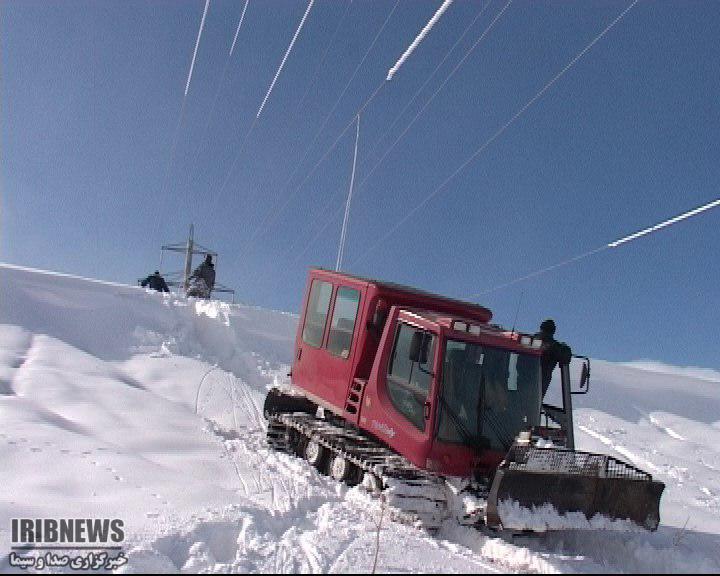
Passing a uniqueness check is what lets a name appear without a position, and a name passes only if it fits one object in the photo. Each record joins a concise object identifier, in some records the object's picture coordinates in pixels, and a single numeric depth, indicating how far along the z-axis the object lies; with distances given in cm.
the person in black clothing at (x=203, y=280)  2592
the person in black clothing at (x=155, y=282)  2564
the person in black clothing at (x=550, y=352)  878
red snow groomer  606
